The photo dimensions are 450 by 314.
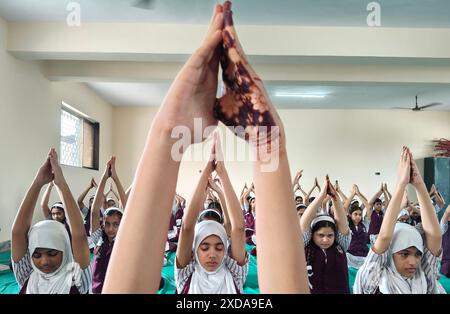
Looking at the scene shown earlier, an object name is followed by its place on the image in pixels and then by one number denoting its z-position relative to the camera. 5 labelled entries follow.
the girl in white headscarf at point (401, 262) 1.72
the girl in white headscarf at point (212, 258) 1.80
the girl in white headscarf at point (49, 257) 1.58
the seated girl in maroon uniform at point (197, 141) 0.49
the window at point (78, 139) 6.39
